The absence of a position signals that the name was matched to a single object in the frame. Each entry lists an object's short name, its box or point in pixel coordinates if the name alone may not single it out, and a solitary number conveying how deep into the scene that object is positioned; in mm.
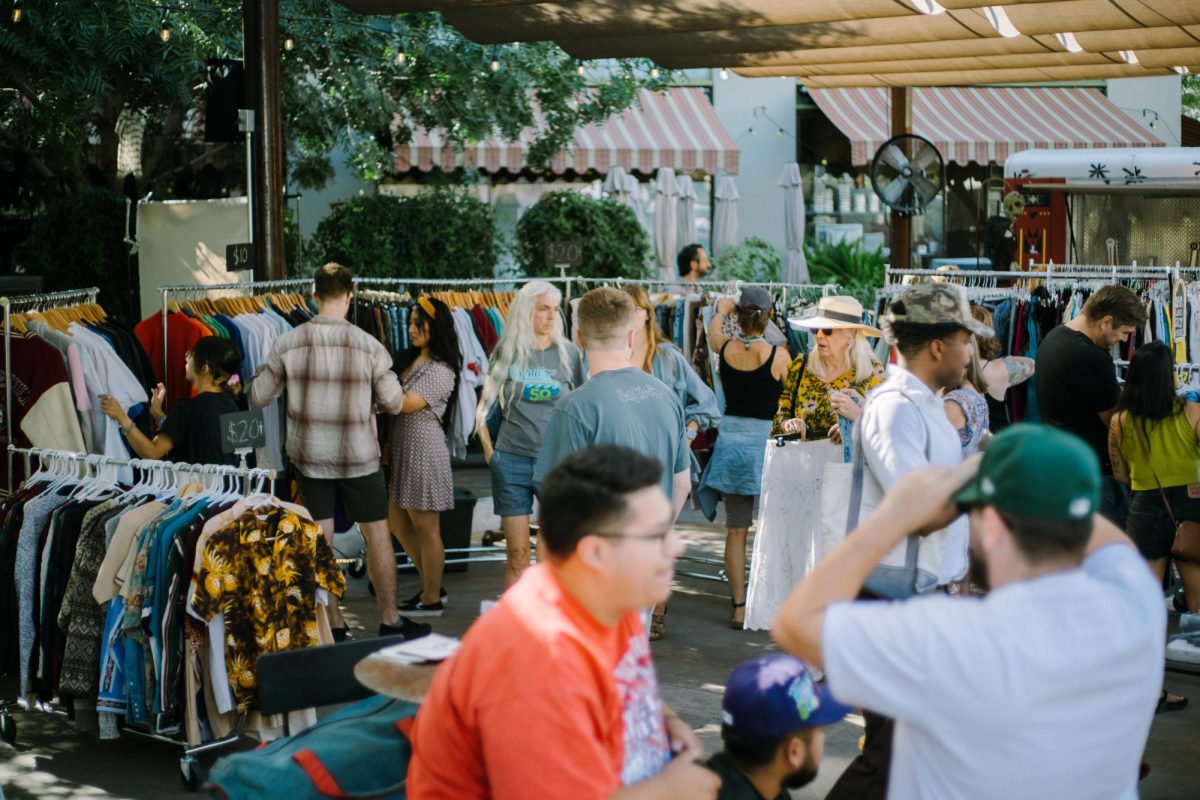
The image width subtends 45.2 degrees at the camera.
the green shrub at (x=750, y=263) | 17828
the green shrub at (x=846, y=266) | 18617
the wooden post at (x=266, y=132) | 8758
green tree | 12078
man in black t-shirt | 6508
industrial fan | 11938
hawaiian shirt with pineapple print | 4871
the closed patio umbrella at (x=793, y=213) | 17594
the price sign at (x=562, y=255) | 11555
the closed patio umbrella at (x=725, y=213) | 17641
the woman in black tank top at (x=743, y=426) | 7293
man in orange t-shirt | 2023
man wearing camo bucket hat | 3818
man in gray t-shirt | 5008
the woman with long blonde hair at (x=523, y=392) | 6660
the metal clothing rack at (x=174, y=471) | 5031
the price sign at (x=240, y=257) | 8508
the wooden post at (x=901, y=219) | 13492
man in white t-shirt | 1986
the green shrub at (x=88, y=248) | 13906
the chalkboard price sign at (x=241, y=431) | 5461
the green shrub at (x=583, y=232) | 14961
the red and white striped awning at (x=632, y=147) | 16625
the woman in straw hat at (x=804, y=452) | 6500
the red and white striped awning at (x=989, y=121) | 18844
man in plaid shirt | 6824
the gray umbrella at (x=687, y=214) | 16641
